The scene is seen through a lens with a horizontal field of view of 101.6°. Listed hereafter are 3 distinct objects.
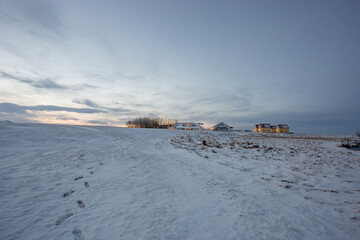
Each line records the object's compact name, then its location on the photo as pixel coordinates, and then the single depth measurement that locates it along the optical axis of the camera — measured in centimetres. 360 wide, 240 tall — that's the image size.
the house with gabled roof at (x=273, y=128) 7475
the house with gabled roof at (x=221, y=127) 6177
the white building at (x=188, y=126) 6688
